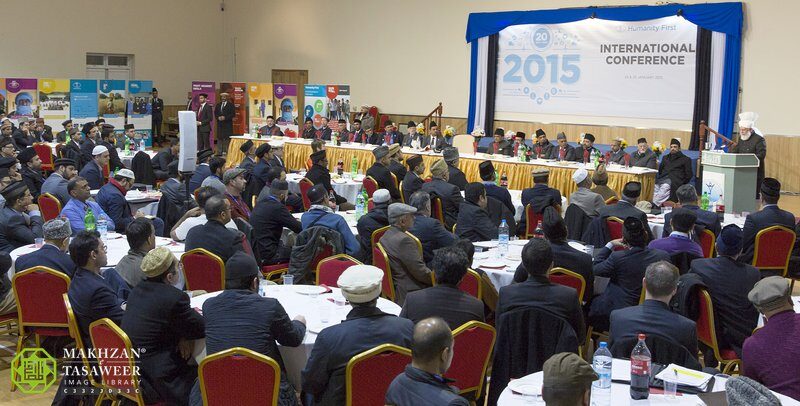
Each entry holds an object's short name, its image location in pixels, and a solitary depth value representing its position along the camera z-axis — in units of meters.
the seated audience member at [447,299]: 4.26
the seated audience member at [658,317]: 3.83
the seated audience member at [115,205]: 8.06
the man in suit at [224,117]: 20.58
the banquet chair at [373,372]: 3.63
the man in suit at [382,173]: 10.33
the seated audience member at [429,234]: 6.38
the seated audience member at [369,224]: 6.91
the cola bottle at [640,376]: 3.45
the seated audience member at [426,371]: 2.94
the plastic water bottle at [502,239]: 6.45
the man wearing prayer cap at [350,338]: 3.71
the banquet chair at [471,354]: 4.06
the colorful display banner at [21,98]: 18.70
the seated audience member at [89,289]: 4.57
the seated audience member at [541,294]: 4.20
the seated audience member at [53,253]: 5.41
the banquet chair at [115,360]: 4.05
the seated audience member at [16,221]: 6.60
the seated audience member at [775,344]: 3.66
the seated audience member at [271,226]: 7.22
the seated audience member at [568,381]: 2.68
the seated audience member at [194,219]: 6.69
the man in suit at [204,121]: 20.44
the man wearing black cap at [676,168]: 12.79
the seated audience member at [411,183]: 9.66
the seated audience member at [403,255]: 5.86
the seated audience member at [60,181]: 8.68
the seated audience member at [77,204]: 7.24
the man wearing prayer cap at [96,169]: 10.16
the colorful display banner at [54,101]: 19.30
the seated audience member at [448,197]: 8.55
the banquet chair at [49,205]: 8.33
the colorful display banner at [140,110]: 21.75
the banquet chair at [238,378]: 3.66
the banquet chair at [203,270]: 5.70
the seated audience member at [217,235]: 5.90
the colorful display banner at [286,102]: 19.53
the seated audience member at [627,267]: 5.31
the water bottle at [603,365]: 3.49
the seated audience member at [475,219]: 7.16
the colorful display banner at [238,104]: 22.07
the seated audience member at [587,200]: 7.94
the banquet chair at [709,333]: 4.97
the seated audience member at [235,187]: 7.72
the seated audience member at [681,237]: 5.79
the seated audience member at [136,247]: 5.27
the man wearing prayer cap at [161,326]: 4.15
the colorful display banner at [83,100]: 19.98
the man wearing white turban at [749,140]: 13.34
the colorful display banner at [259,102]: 20.22
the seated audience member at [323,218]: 6.76
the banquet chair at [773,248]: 6.84
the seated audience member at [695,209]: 7.19
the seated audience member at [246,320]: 3.95
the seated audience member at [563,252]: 5.39
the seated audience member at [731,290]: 5.08
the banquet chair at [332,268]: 5.54
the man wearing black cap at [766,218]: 6.99
